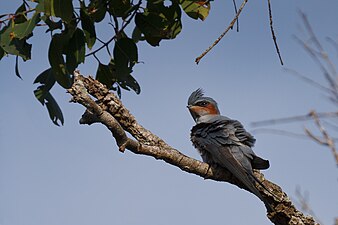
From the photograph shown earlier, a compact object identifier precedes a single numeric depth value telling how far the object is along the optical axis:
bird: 7.26
